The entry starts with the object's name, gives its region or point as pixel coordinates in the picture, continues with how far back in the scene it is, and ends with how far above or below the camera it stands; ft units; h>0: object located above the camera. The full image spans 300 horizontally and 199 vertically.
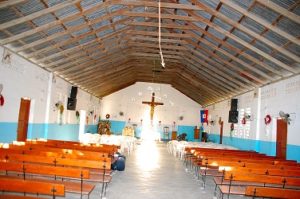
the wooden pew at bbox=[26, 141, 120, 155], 26.12 -3.51
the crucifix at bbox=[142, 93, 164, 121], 68.38 +4.00
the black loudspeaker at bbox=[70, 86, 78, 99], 49.36 +4.46
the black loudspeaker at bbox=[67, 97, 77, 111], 47.67 +1.94
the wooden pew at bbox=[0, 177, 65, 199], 11.40 -3.46
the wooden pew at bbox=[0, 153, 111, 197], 16.74 -3.35
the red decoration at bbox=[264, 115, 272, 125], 36.02 +1.18
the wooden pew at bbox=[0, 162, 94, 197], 14.17 -3.53
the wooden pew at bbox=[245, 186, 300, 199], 13.61 -3.62
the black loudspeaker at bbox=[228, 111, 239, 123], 48.09 +1.69
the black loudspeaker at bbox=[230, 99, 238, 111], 49.59 +4.18
